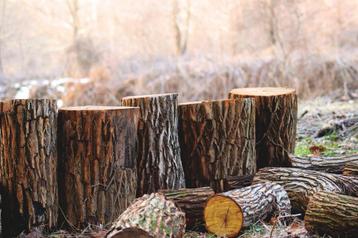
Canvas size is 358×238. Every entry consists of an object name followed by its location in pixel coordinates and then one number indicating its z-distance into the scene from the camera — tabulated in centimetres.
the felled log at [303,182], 388
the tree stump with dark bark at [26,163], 341
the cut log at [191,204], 355
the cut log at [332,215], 322
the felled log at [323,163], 440
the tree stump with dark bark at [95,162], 351
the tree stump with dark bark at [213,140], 404
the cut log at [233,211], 339
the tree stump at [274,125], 439
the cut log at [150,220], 280
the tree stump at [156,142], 385
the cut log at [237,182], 410
